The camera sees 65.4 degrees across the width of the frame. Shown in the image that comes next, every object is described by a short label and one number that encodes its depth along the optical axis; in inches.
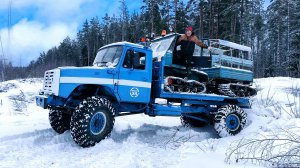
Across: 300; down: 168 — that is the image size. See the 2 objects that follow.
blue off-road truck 219.3
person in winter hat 290.0
